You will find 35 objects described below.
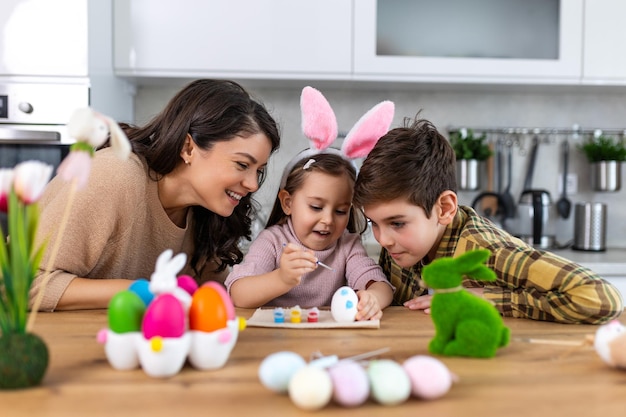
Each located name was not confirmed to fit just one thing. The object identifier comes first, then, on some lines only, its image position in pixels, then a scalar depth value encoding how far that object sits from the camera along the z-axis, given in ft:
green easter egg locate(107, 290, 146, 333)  2.77
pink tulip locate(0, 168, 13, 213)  2.62
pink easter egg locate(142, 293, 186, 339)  2.69
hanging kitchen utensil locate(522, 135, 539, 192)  9.74
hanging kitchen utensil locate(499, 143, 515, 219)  9.61
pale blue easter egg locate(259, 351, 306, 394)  2.53
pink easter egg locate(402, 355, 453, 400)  2.51
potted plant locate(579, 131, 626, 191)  9.43
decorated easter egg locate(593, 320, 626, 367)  2.89
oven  7.47
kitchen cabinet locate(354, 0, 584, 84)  8.45
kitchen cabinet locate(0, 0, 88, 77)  7.46
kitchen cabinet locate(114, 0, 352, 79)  8.23
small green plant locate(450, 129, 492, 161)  9.32
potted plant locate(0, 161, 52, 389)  2.55
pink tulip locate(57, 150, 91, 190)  2.61
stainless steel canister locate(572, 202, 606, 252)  9.04
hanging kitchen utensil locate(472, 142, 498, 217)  9.65
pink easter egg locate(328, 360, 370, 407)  2.43
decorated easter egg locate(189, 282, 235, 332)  2.81
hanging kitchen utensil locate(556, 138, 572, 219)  9.76
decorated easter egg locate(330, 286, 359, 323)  3.85
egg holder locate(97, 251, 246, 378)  2.70
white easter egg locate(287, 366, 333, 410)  2.38
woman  4.76
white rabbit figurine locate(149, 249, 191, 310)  2.79
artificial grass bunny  3.04
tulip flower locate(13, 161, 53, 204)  2.57
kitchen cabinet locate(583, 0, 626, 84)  8.48
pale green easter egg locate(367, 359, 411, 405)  2.45
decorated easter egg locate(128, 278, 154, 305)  3.05
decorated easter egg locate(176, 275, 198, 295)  3.08
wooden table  2.39
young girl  4.97
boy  3.99
